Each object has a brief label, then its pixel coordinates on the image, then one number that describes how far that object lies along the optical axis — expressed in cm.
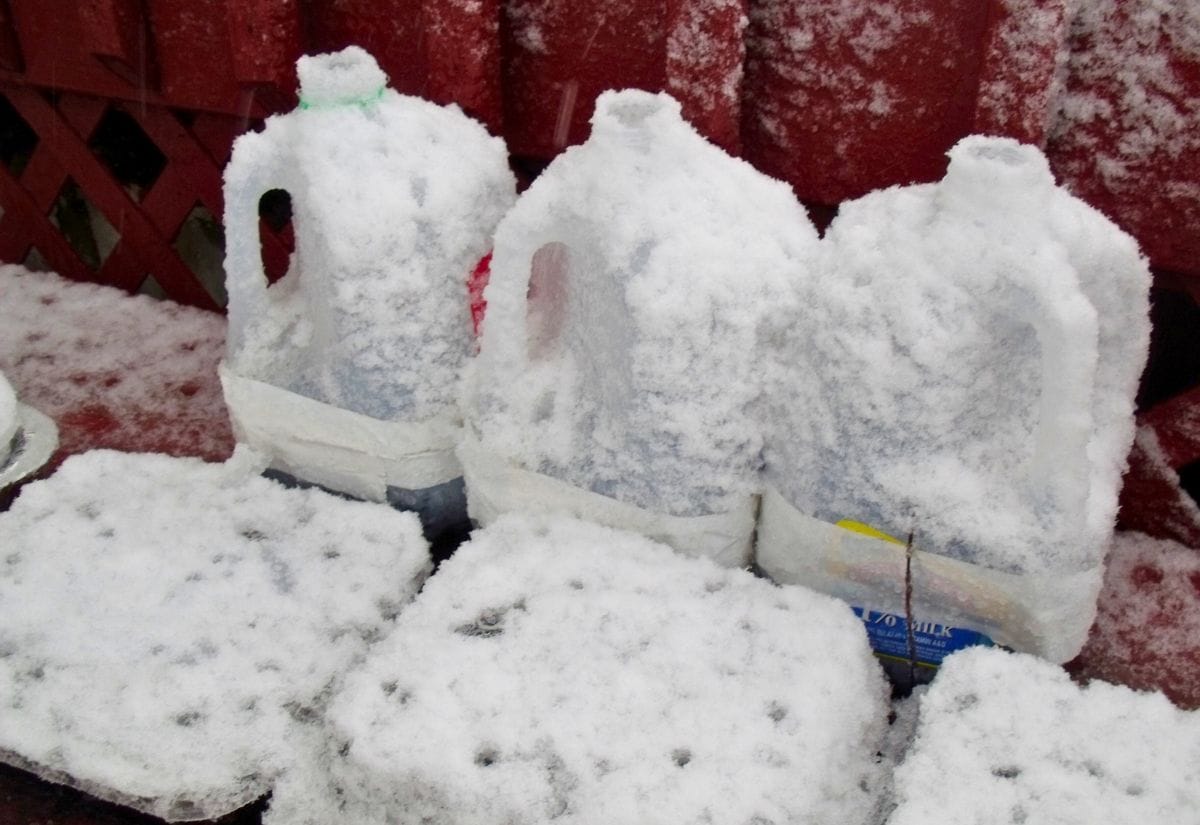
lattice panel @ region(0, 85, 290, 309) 176
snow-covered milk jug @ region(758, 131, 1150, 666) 97
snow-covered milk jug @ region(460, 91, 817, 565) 108
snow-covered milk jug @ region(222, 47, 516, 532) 120
